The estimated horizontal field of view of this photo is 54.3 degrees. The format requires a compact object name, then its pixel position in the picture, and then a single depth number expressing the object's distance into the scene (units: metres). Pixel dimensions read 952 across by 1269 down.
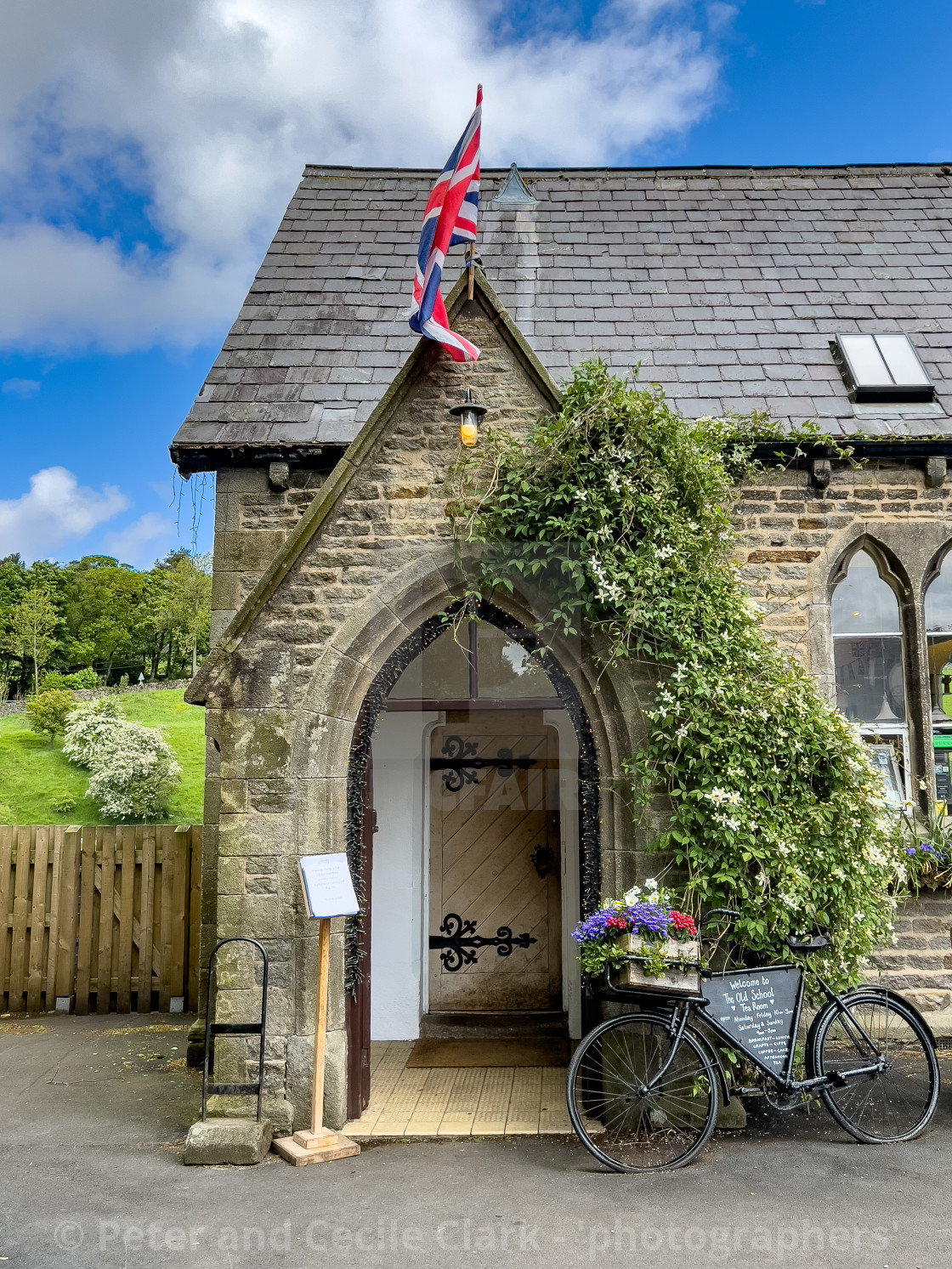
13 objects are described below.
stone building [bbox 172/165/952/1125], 5.51
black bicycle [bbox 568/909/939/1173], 4.82
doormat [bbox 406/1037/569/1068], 6.81
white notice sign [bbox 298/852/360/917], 5.02
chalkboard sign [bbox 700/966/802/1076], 4.93
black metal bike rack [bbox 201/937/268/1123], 5.11
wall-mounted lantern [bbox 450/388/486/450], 5.65
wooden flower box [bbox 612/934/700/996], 4.83
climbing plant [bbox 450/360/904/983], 5.29
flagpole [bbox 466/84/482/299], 5.68
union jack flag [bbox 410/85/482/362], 5.58
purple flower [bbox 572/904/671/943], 4.88
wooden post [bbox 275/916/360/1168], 4.86
